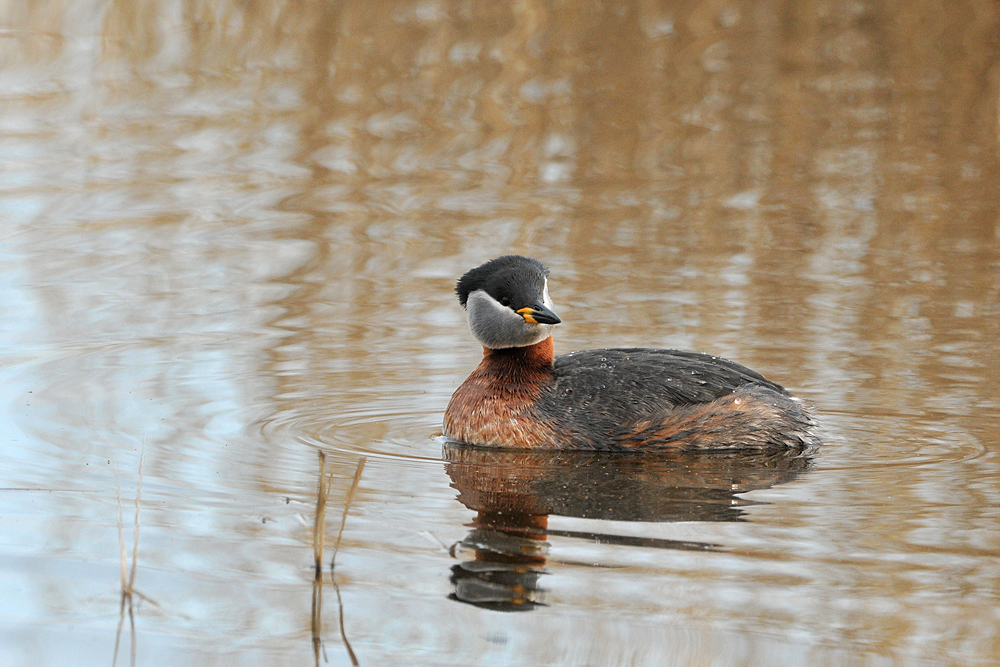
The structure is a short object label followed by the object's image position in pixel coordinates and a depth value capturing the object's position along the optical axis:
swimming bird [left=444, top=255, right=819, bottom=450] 14.19
